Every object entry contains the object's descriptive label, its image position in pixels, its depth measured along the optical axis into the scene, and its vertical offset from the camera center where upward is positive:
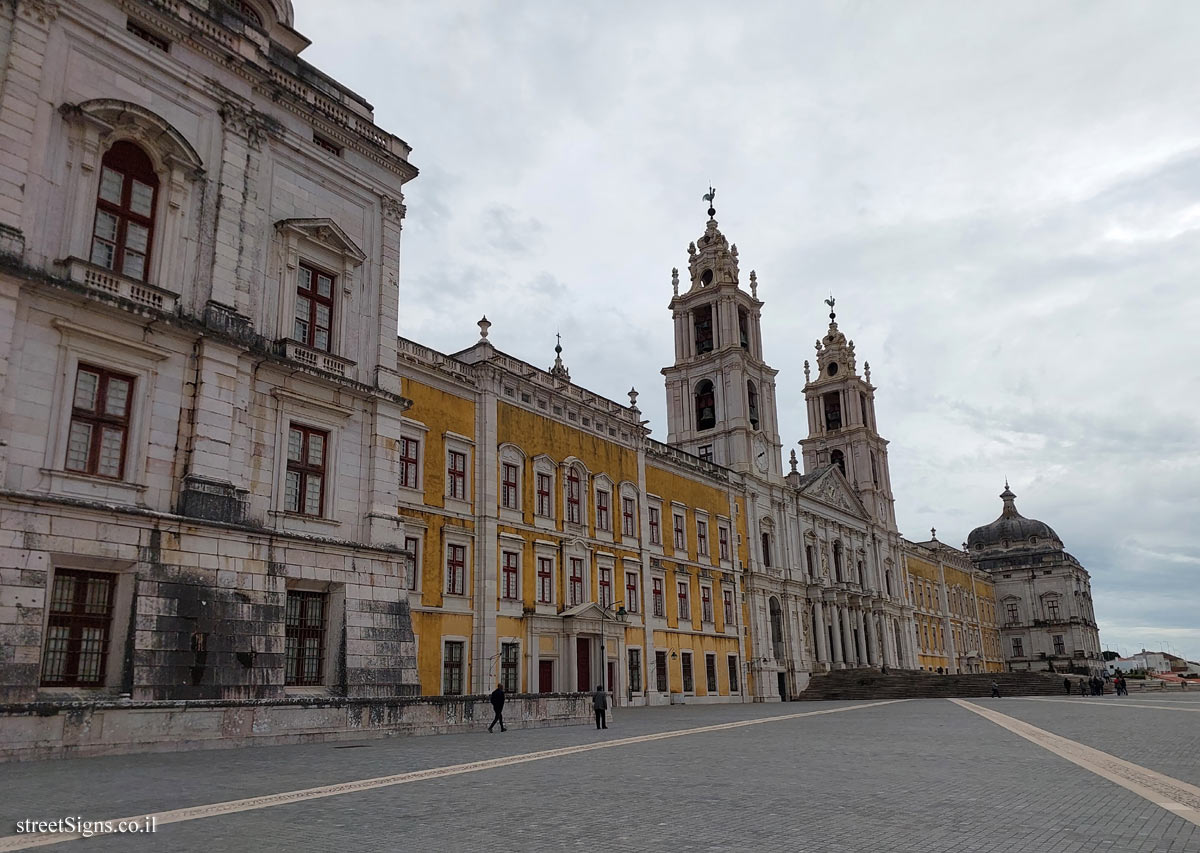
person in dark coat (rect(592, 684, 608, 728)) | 21.95 -1.03
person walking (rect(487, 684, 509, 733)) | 20.27 -0.85
